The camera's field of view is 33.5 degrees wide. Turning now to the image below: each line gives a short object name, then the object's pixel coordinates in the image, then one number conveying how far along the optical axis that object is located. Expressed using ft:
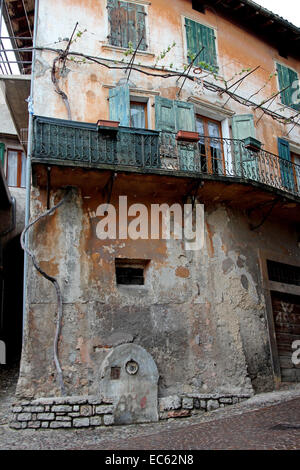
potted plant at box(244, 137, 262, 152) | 41.33
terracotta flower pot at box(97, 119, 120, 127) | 35.81
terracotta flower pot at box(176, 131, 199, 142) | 38.22
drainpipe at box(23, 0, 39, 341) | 33.76
